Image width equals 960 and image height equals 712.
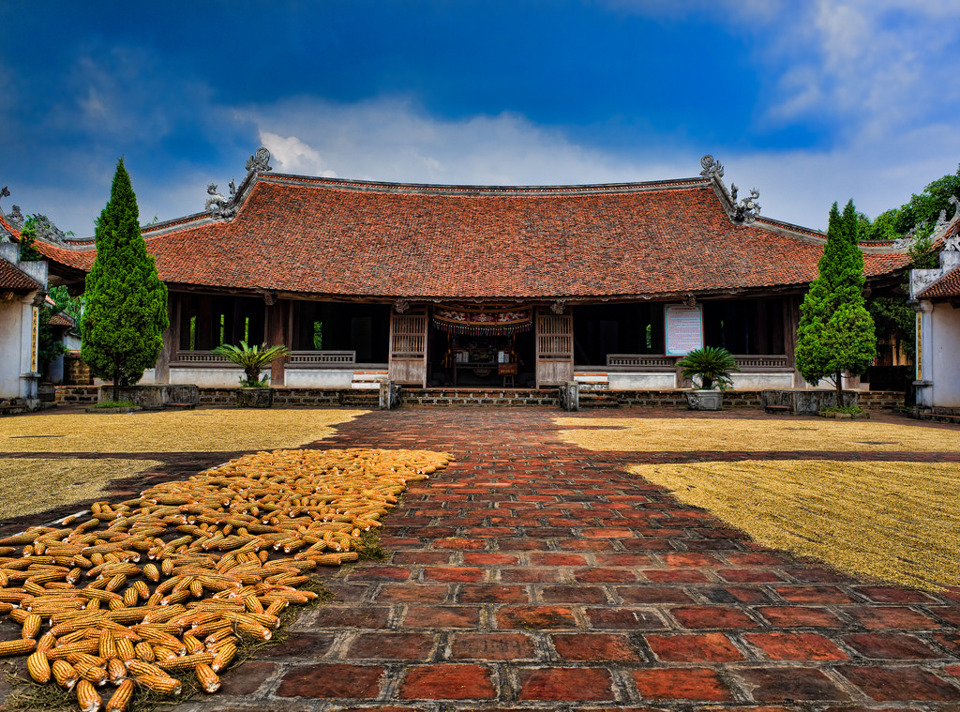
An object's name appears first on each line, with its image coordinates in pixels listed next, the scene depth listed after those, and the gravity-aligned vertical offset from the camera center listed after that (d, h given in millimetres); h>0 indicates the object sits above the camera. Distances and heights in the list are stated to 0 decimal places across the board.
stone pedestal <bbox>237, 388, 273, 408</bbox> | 12008 -685
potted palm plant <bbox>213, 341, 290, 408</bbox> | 12031 -266
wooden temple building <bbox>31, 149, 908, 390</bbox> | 14227 +2693
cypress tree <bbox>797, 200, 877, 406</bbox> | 10469 +1137
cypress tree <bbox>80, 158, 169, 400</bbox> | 10438 +1430
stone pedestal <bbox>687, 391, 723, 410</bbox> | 12266 -780
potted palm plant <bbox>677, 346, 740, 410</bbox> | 12305 -105
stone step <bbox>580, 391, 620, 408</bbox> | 13344 -828
